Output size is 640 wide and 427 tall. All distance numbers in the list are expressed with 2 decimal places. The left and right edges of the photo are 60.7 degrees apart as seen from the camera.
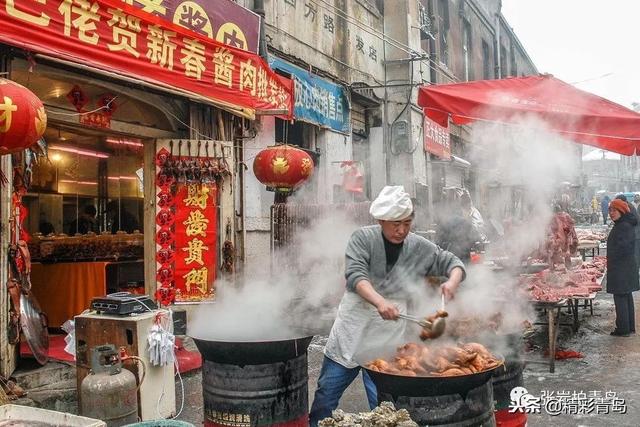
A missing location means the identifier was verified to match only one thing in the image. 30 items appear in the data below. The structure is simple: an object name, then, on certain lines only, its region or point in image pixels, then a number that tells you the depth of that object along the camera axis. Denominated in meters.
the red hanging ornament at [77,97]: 7.53
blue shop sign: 11.51
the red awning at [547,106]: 8.28
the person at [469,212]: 11.41
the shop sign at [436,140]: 16.97
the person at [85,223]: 12.32
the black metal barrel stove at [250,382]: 4.28
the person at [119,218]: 13.69
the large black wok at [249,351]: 4.24
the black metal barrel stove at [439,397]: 3.46
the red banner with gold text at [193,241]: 8.71
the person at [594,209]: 36.66
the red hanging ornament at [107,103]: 8.02
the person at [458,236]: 9.56
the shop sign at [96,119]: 7.68
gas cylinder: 4.75
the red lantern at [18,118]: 4.65
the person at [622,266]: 9.46
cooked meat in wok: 3.76
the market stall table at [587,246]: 14.67
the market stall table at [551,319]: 7.36
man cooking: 4.58
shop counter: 9.25
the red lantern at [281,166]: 8.78
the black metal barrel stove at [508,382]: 4.64
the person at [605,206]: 28.81
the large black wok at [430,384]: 3.44
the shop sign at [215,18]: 8.00
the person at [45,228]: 11.83
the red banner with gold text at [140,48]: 5.68
